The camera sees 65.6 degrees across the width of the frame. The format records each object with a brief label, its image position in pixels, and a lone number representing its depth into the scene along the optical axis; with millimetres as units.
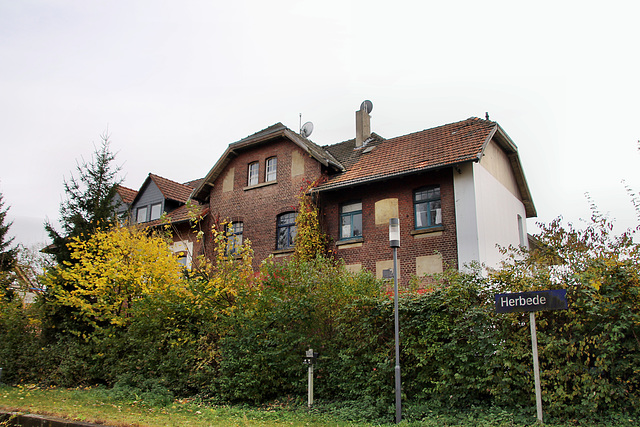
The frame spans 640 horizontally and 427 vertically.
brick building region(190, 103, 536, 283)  16812
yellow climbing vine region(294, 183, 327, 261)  18844
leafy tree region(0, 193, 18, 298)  26619
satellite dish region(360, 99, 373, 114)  24175
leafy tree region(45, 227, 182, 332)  15109
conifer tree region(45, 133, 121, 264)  18188
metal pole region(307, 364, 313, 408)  10461
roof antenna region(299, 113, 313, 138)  25322
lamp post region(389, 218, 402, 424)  9141
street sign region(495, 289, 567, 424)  8000
